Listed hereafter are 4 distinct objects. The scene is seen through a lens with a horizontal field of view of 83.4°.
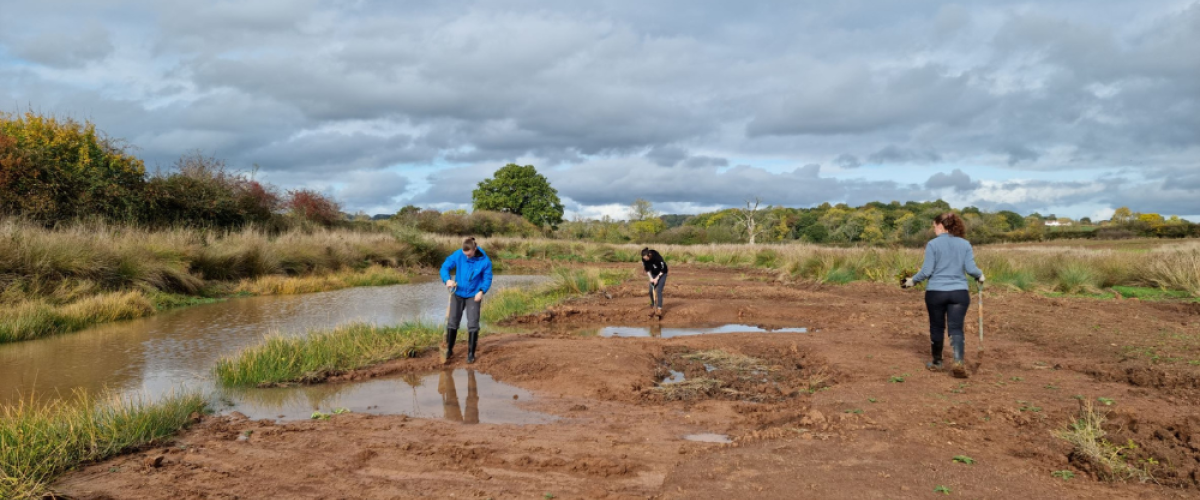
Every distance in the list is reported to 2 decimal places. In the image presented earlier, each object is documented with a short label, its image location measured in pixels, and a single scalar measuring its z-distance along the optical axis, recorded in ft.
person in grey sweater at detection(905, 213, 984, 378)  25.32
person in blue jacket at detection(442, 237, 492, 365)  30.86
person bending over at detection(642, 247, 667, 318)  45.24
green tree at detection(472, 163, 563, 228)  221.05
